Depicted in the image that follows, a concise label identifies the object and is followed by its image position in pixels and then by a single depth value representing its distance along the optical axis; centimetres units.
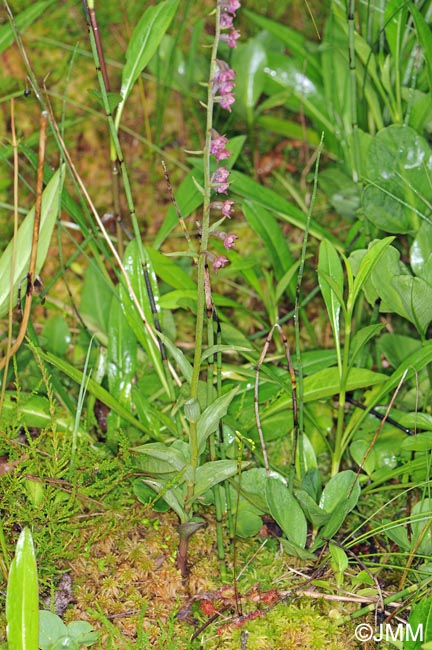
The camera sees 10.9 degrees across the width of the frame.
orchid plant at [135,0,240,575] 119
